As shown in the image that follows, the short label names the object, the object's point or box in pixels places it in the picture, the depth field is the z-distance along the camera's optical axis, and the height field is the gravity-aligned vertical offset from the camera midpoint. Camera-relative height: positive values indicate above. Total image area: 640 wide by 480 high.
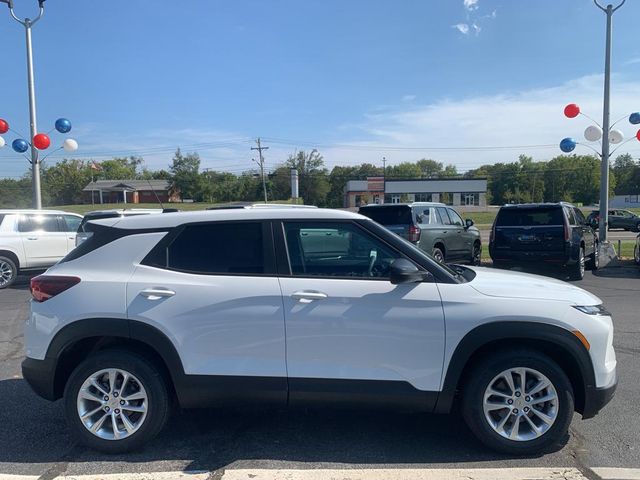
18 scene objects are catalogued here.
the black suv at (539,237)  11.42 -0.88
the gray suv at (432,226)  11.73 -0.61
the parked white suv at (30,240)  12.16 -0.73
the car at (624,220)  35.50 -1.60
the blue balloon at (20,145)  18.78 +2.44
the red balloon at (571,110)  16.55 +2.87
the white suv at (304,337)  3.51 -0.93
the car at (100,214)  11.04 -0.12
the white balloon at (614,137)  16.16 +1.93
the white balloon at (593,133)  16.06 +2.05
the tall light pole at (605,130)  15.17 +2.11
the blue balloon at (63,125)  18.16 +3.04
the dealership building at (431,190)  79.62 +1.82
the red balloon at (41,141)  17.77 +2.43
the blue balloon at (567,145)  17.31 +1.83
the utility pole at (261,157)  75.19 +7.19
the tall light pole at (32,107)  17.29 +3.63
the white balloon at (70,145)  18.83 +2.40
